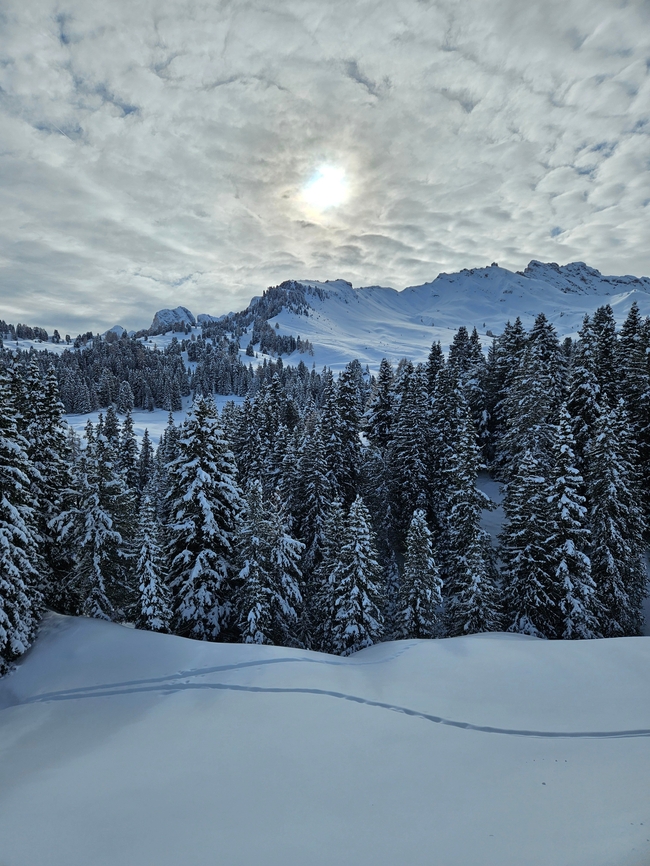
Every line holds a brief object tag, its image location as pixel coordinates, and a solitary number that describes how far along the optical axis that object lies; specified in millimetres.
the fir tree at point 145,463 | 59059
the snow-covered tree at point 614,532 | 21516
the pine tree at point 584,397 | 29438
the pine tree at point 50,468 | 18922
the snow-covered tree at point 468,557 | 20109
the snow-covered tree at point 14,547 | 13781
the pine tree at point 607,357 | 31475
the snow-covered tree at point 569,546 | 19688
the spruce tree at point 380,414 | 40284
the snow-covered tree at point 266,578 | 17953
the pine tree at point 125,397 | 114000
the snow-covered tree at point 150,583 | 17016
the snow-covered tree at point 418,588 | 20156
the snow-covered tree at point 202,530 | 18562
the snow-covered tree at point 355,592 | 18984
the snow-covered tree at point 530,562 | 20531
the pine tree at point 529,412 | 29469
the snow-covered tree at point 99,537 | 18188
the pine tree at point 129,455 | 54250
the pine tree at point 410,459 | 30188
